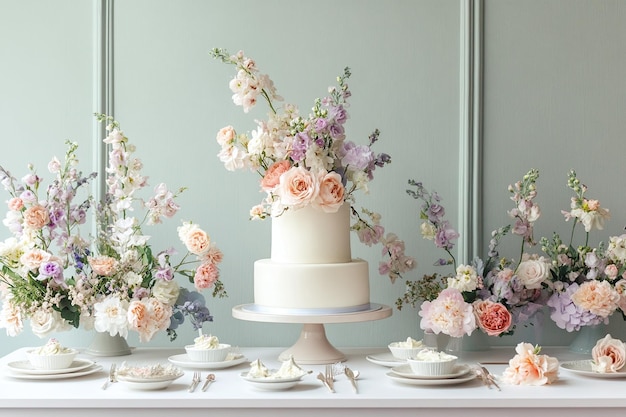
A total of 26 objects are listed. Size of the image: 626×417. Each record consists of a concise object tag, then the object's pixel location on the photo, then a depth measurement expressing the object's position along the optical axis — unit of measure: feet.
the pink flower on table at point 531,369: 6.51
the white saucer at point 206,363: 7.11
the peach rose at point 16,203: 7.28
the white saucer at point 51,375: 6.66
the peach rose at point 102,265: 7.32
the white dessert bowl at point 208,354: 7.16
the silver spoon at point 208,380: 6.39
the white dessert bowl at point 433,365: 6.52
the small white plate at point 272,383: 6.24
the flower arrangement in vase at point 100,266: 7.30
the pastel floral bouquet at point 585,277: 7.47
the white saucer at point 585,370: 6.76
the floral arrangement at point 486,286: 7.45
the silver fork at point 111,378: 6.47
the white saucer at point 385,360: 7.13
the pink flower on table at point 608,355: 6.82
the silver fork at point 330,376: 6.45
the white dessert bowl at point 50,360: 6.79
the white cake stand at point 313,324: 7.07
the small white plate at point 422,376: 6.48
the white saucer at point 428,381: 6.45
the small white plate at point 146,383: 6.25
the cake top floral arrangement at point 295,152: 7.07
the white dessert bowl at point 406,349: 7.23
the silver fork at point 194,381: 6.35
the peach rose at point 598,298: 7.43
